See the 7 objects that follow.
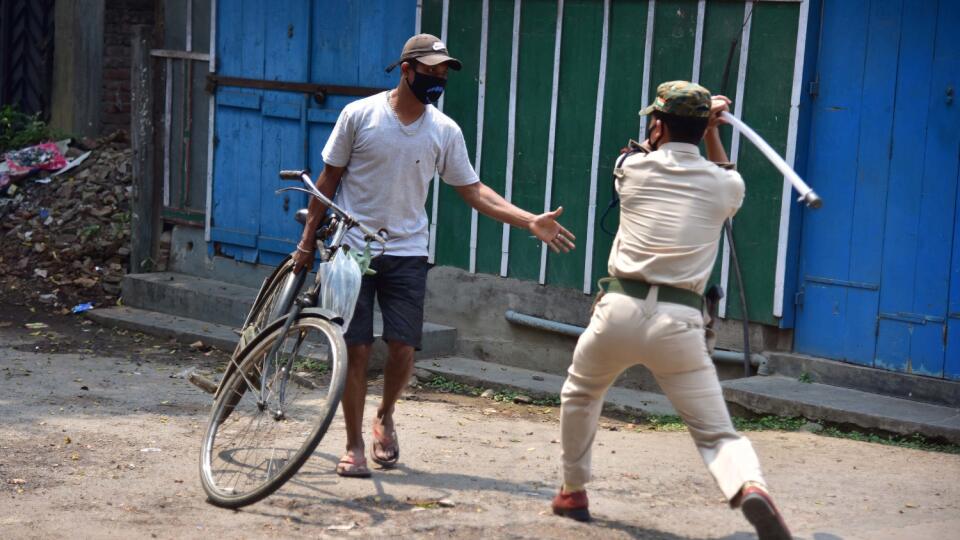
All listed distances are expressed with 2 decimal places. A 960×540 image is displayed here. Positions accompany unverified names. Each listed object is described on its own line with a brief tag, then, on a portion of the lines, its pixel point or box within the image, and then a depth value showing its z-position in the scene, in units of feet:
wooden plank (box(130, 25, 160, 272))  79.10
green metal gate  53.93
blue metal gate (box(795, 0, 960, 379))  50.08
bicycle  35.83
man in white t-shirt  39.63
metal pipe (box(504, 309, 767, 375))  54.70
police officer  32.50
